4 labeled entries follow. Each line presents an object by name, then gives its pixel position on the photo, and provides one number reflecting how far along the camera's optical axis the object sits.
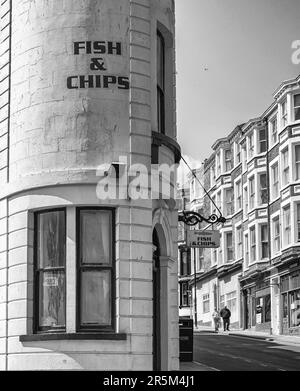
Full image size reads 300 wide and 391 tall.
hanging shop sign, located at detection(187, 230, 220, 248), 19.59
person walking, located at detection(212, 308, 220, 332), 58.31
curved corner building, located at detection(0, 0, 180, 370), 15.66
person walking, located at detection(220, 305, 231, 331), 56.39
